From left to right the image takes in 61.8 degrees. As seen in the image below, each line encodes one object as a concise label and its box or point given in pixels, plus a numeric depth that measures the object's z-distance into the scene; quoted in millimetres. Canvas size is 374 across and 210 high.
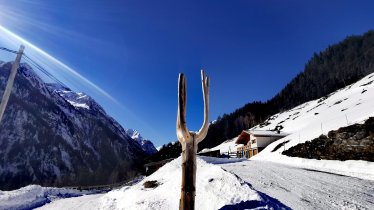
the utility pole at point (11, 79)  13695
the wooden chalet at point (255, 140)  67688
